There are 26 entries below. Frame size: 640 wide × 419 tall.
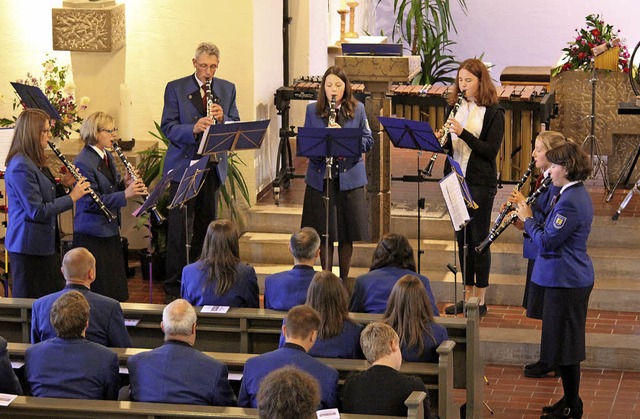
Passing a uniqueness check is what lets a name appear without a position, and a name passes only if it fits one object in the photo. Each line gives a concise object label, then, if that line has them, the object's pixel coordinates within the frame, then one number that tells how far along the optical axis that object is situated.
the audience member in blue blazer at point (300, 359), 7.83
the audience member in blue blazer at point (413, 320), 8.75
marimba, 15.04
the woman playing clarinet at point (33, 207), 11.07
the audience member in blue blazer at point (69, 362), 8.06
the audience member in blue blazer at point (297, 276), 9.66
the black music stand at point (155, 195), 11.48
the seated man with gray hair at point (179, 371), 7.90
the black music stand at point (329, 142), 11.60
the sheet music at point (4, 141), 13.05
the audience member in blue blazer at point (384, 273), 9.71
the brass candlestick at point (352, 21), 20.01
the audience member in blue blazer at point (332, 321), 8.77
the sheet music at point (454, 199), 10.87
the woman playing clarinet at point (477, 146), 12.18
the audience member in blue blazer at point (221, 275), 9.98
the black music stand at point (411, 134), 11.34
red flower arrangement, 16.63
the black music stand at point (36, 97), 12.25
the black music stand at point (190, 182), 11.75
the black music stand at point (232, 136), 11.61
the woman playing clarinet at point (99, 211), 11.51
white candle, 15.09
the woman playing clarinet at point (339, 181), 12.35
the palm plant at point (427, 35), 22.60
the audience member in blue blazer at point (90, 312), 9.07
